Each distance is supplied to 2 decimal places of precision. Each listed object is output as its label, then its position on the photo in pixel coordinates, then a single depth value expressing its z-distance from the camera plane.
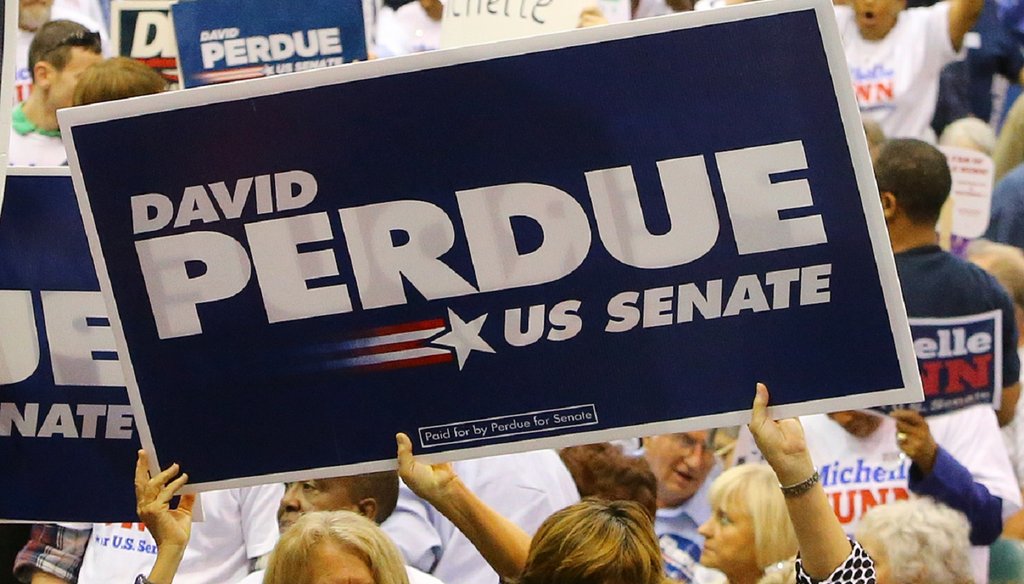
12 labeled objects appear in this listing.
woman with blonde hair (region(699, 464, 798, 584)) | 7.67
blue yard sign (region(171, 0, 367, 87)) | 10.00
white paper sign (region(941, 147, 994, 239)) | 12.09
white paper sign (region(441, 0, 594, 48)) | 10.59
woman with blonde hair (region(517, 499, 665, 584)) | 5.26
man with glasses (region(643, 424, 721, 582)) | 8.66
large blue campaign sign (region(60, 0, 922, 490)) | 5.17
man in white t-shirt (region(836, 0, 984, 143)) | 14.37
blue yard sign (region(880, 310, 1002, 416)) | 9.01
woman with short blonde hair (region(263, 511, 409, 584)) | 6.10
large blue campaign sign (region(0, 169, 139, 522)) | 6.33
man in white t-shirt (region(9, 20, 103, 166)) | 11.24
